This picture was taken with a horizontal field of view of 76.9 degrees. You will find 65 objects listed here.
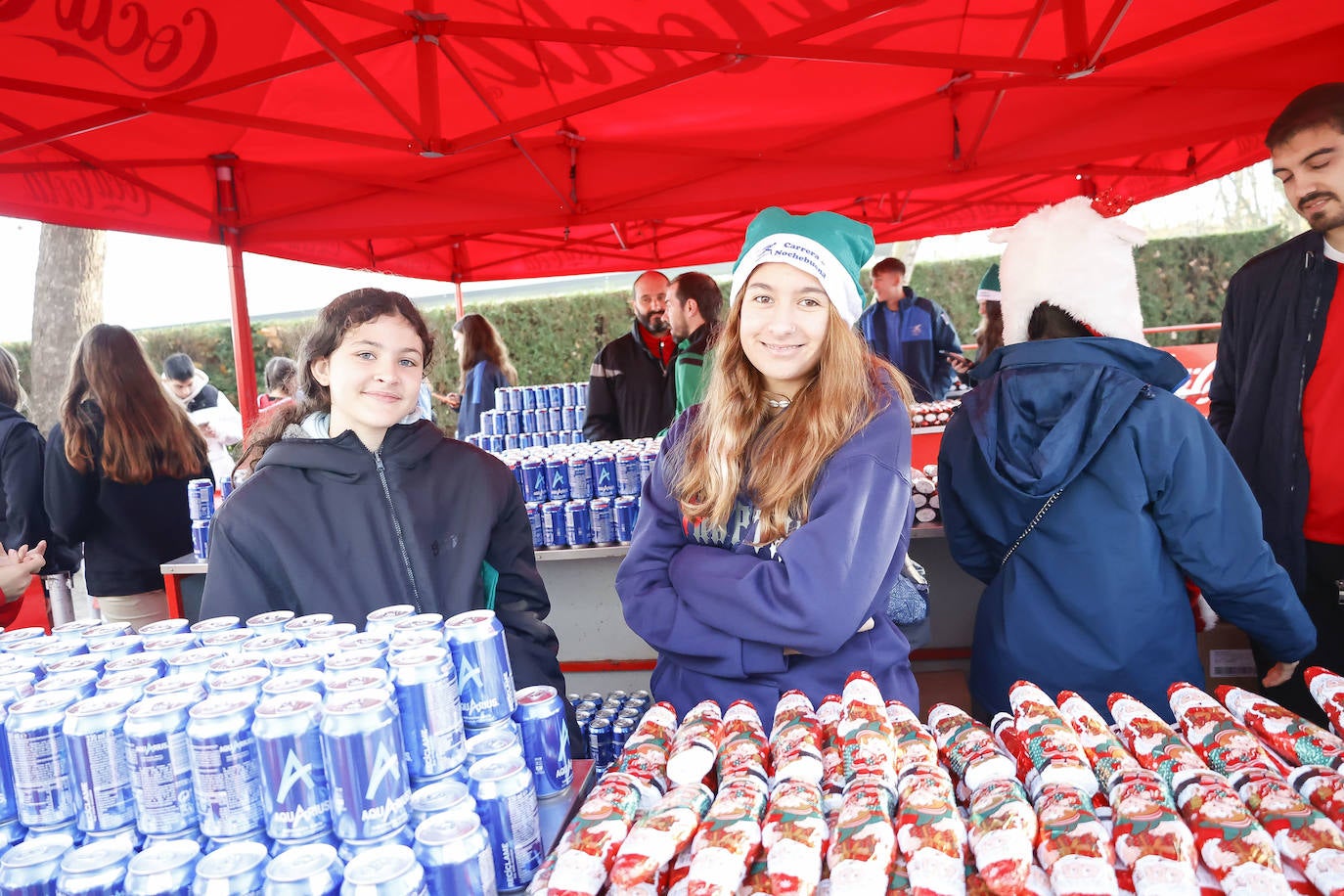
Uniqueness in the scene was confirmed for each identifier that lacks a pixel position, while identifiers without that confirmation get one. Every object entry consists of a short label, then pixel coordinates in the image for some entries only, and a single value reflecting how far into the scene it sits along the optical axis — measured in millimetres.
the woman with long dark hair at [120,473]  3836
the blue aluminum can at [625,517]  3420
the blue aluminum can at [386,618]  1312
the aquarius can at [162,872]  908
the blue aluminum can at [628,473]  3486
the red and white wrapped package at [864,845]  931
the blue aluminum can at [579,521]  3424
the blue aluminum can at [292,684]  1050
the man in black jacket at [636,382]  5469
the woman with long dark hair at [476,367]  7077
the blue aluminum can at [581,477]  3434
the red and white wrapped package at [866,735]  1141
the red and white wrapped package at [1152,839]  891
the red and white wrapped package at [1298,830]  903
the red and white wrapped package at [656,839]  981
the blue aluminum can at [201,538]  3750
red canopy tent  3596
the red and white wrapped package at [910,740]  1173
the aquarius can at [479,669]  1171
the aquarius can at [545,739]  1230
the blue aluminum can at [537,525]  3434
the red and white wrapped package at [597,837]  979
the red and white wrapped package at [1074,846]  894
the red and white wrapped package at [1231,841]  895
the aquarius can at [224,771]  970
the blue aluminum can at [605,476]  3480
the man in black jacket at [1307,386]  2451
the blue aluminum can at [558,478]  3469
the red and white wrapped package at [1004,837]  923
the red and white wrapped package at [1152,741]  1148
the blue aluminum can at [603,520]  3402
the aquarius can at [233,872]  912
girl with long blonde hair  1654
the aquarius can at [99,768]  1011
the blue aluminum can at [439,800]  1022
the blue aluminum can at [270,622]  1397
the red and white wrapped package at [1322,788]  1024
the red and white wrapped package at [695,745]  1188
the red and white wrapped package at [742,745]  1189
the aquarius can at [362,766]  960
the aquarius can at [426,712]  1063
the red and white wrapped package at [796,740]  1150
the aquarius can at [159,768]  986
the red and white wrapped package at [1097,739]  1157
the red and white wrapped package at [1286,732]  1140
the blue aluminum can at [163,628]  1413
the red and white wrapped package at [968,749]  1130
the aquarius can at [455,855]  951
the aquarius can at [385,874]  889
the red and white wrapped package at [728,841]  938
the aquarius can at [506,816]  1060
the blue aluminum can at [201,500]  3748
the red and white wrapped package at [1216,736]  1151
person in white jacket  6863
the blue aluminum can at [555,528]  3439
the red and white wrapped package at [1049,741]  1100
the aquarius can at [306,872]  902
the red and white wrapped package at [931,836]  931
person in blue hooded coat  1957
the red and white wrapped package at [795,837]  945
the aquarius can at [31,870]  945
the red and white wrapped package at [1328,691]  1209
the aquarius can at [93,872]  912
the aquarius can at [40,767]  1023
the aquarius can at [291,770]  962
